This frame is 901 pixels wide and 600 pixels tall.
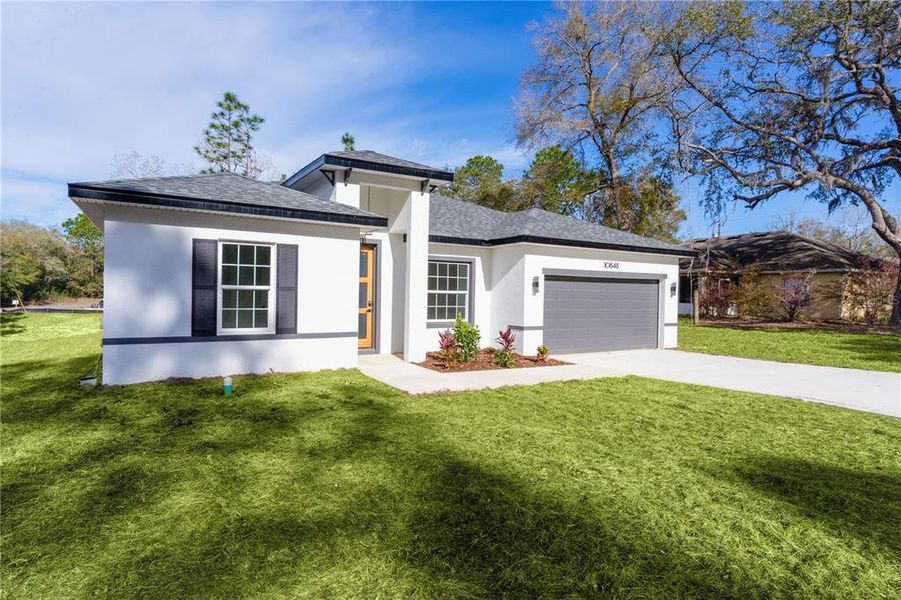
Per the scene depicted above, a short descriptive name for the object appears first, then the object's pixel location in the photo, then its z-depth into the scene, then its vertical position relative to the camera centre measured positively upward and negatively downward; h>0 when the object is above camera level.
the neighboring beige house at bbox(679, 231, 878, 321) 21.36 +2.05
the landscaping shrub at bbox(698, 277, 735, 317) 22.42 +0.31
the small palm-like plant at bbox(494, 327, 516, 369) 9.94 -1.17
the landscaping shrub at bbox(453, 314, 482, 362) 9.96 -0.93
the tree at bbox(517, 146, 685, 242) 25.03 +6.33
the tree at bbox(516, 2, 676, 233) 23.39 +11.52
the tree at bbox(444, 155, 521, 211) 28.86 +7.90
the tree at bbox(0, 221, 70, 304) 28.78 +2.07
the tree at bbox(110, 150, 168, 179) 29.52 +8.70
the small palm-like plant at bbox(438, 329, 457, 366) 9.77 -1.07
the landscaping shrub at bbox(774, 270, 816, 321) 20.42 +0.42
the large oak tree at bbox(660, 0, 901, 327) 18.17 +9.58
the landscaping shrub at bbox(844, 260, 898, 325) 19.45 +0.65
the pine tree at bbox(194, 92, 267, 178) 28.80 +10.42
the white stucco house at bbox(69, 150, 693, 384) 7.13 +0.53
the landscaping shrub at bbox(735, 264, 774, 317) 21.16 +0.41
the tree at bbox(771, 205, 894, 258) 42.09 +7.83
